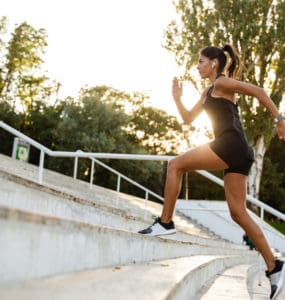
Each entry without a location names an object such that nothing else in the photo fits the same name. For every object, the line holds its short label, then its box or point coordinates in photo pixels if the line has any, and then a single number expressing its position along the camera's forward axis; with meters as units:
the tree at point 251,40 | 19.40
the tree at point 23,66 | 33.31
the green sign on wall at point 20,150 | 17.36
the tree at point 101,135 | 27.47
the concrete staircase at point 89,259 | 1.35
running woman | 3.23
